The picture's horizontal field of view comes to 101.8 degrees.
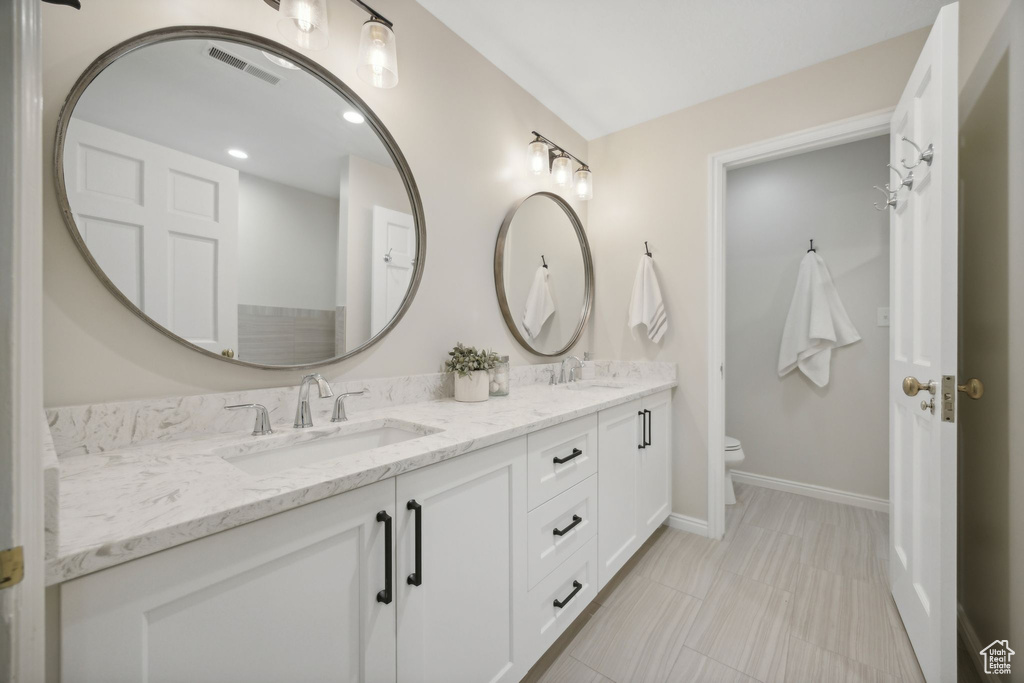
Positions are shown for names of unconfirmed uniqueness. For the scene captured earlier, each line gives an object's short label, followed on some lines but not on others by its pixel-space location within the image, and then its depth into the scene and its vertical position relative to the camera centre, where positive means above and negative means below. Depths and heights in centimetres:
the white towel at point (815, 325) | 265 +11
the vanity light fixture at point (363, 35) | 115 +91
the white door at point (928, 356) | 113 -4
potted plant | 165 -12
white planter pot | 164 -18
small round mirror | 208 +37
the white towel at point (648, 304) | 237 +22
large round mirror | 96 +40
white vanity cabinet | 58 -46
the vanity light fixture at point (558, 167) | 214 +96
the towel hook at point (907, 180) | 143 +57
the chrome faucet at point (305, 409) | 118 -19
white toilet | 254 -70
